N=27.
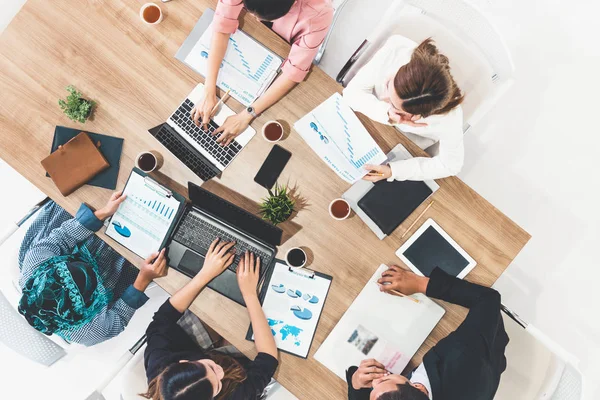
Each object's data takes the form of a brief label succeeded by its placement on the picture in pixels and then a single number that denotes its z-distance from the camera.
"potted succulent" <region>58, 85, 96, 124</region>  1.56
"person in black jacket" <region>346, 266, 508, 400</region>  1.45
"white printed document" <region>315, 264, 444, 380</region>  1.55
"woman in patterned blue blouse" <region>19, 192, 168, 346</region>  1.53
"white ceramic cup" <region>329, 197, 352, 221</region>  1.55
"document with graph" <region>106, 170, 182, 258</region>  1.59
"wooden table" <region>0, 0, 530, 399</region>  1.57
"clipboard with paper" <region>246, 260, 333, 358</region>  1.56
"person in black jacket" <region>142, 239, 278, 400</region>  1.45
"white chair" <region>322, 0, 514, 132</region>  1.54
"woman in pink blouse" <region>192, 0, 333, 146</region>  1.51
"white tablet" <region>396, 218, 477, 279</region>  1.56
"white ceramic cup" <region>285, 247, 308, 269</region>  1.54
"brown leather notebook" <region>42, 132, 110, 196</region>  1.57
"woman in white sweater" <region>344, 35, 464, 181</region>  1.35
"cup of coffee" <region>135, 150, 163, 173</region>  1.57
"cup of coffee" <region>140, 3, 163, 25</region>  1.60
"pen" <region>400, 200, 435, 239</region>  1.58
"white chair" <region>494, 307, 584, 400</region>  1.61
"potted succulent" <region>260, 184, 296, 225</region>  1.54
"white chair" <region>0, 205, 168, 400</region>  2.27
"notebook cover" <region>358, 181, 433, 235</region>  1.56
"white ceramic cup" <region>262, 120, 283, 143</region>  1.56
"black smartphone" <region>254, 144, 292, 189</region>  1.60
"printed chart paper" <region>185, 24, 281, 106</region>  1.62
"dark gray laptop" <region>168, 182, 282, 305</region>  1.55
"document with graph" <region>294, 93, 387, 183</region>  1.58
